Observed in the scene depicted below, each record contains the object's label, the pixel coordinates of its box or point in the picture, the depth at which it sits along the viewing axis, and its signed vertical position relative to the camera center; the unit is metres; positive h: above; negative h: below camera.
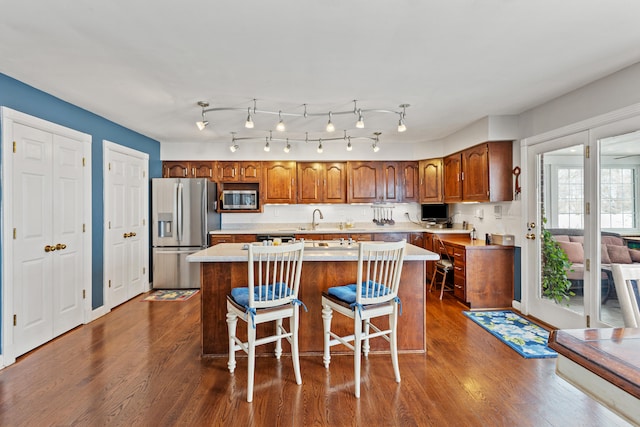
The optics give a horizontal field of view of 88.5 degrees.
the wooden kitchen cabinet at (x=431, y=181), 5.61 +0.58
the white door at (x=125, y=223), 4.19 -0.12
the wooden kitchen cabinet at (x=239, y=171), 5.73 +0.76
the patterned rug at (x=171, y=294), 4.70 -1.19
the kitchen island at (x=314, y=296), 2.88 -0.73
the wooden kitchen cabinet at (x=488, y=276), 4.19 -0.80
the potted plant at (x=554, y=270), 3.45 -0.62
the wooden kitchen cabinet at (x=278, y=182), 5.80 +0.57
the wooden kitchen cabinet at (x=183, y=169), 5.66 +0.79
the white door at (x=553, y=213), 3.23 +0.00
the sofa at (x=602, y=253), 2.82 -0.37
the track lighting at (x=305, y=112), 3.47 +1.20
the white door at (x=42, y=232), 2.78 -0.16
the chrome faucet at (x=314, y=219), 6.06 -0.09
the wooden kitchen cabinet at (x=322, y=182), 5.86 +0.58
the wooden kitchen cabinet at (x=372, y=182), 5.88 +0.58
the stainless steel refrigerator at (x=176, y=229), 5.16 -0.23
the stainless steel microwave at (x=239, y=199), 5.68 +0.27
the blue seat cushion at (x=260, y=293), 2.38 -0.59
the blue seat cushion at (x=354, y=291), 2.43 -0.60
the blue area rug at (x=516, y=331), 2.91 -1.21
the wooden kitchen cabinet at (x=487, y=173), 4.19 +0.55
